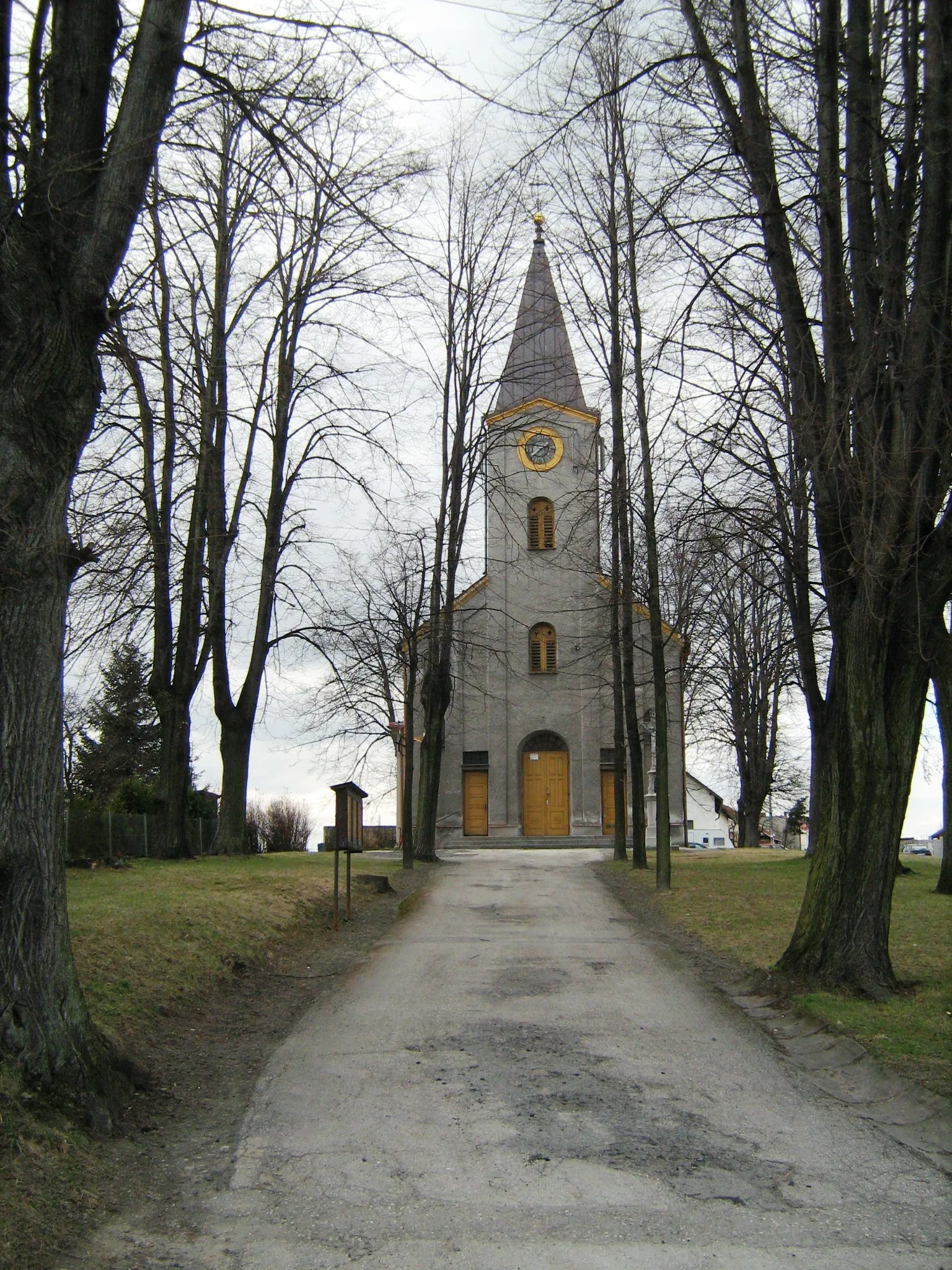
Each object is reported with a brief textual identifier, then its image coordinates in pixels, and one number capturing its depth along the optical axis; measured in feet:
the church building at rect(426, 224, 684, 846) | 123.65
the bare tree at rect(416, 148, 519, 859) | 87.25
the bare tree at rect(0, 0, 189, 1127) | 19.04
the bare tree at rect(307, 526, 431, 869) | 78.23
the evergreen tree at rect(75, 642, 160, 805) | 96.27
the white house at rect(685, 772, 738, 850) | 198.29
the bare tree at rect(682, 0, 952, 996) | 29.17
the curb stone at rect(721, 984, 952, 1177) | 19.75
